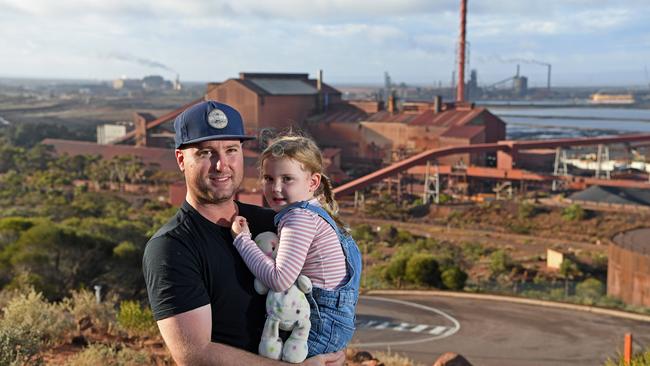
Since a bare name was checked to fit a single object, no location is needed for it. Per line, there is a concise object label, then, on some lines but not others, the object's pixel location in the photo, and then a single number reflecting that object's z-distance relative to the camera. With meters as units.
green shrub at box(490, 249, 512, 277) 24.31
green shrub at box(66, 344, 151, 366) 6.67
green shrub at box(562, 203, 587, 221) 32.62
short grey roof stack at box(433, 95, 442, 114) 53.16
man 3.00
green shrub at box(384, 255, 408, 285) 21.73
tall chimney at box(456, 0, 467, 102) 74.38
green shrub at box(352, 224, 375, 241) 30.65
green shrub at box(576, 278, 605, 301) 20.42
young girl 3.19
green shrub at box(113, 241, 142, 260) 15.17
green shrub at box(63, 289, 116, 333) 9.10
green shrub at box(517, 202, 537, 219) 33.69
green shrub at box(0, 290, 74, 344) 7.92
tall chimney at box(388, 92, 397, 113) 56.69
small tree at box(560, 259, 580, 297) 23.81
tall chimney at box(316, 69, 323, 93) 63.34
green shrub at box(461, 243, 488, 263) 27.00
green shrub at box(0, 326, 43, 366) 6.11
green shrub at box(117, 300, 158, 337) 8.63
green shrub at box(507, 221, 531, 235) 31.92
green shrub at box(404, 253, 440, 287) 21.23
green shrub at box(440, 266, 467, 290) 20.72
